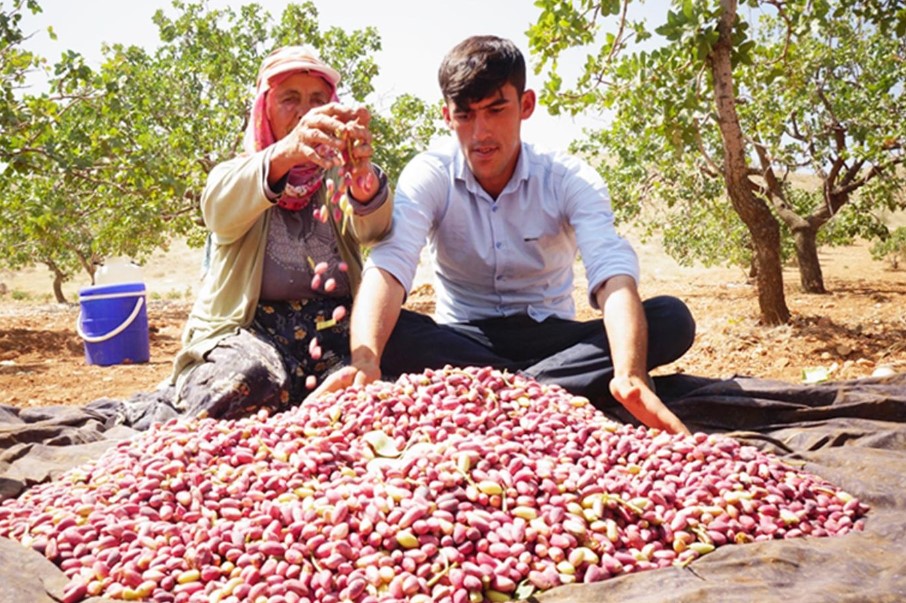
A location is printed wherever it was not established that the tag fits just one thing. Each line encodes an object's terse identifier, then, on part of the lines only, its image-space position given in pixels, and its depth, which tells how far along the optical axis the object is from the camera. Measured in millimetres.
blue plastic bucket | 6352
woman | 2898
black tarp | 1624
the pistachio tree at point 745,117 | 5422
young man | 2885
